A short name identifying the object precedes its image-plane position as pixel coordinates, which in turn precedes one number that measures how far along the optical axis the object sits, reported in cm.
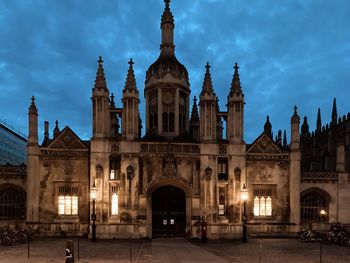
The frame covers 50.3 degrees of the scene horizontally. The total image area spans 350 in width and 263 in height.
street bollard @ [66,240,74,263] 1570
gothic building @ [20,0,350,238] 3138
